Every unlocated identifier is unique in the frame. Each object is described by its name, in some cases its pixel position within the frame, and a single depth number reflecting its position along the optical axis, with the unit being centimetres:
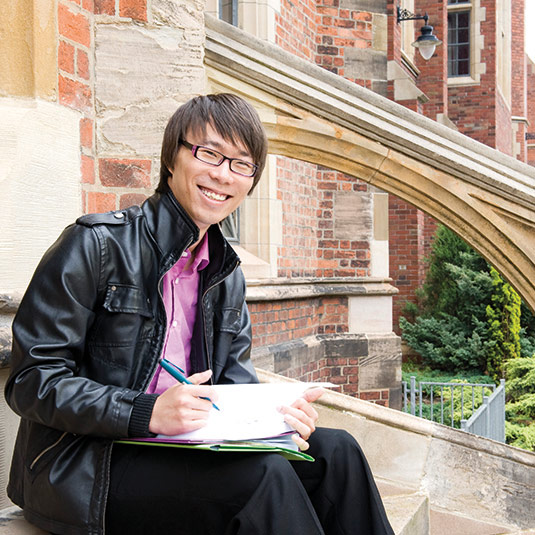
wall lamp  1181
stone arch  346
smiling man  151
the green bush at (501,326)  1199
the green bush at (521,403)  757
